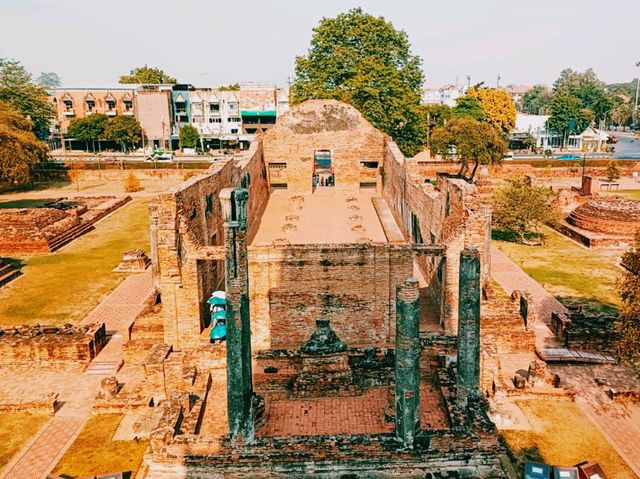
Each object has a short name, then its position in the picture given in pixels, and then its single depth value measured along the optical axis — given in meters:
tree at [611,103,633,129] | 107.36
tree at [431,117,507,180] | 41.78
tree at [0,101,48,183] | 37.62
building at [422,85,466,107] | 117.56
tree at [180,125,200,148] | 71.56
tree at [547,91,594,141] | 77.94
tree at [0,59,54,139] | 60.88
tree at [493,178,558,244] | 30.62
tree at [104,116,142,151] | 69.53
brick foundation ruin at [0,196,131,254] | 30.14
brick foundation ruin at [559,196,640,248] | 30.02
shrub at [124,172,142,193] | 49.09
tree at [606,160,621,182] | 49.59
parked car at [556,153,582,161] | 63.23
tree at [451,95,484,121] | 68.56
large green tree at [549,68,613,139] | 78.31
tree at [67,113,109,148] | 71.69
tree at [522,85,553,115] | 143.12
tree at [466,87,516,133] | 71.44
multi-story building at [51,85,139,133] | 77.75
